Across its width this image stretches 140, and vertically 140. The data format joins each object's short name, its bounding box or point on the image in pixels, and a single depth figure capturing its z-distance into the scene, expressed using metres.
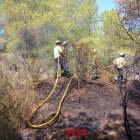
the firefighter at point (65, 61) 5.74
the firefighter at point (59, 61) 5.90
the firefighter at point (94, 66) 6.18
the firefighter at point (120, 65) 6.29
